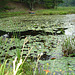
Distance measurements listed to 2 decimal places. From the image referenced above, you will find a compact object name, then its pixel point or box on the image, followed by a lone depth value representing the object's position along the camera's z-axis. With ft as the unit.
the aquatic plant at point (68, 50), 9.04
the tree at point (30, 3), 75.10
